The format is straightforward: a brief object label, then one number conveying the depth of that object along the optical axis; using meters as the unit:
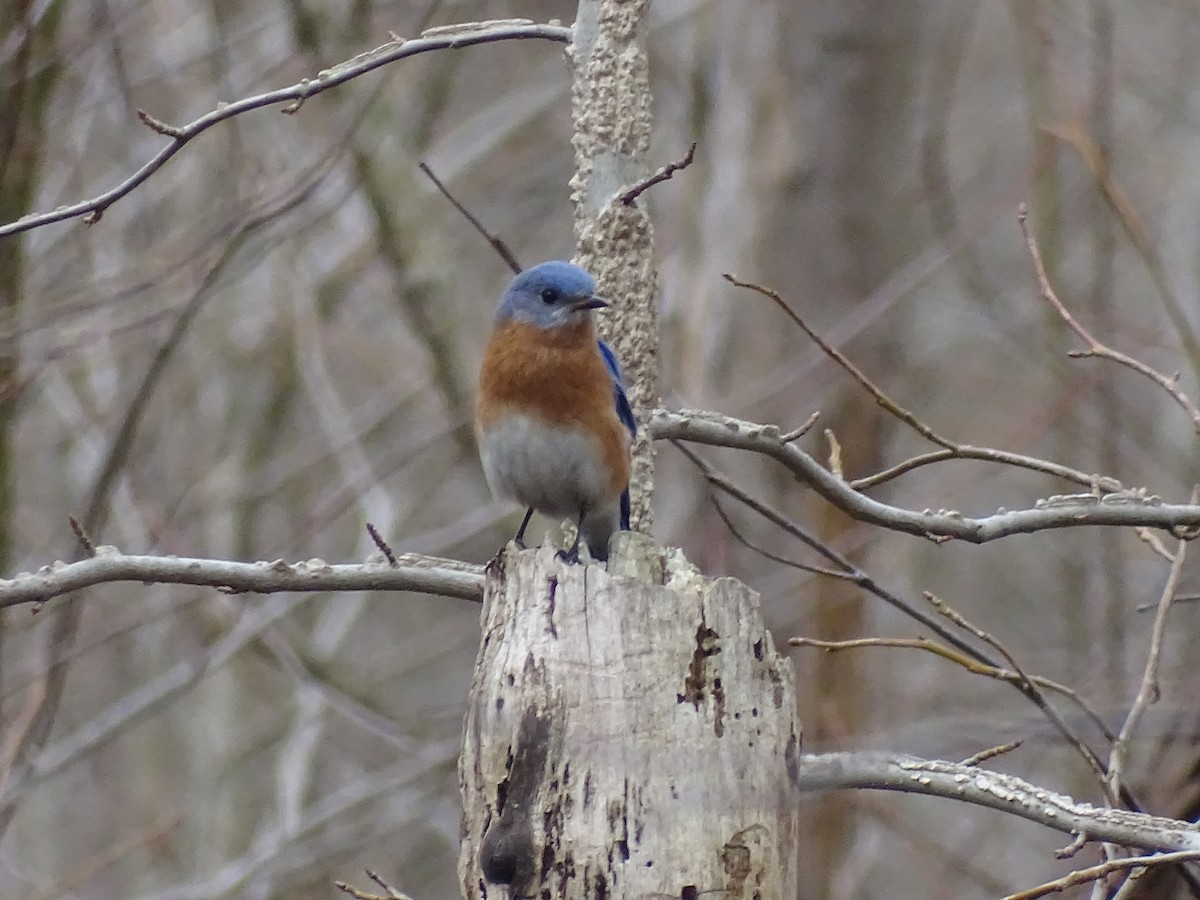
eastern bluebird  6.87
